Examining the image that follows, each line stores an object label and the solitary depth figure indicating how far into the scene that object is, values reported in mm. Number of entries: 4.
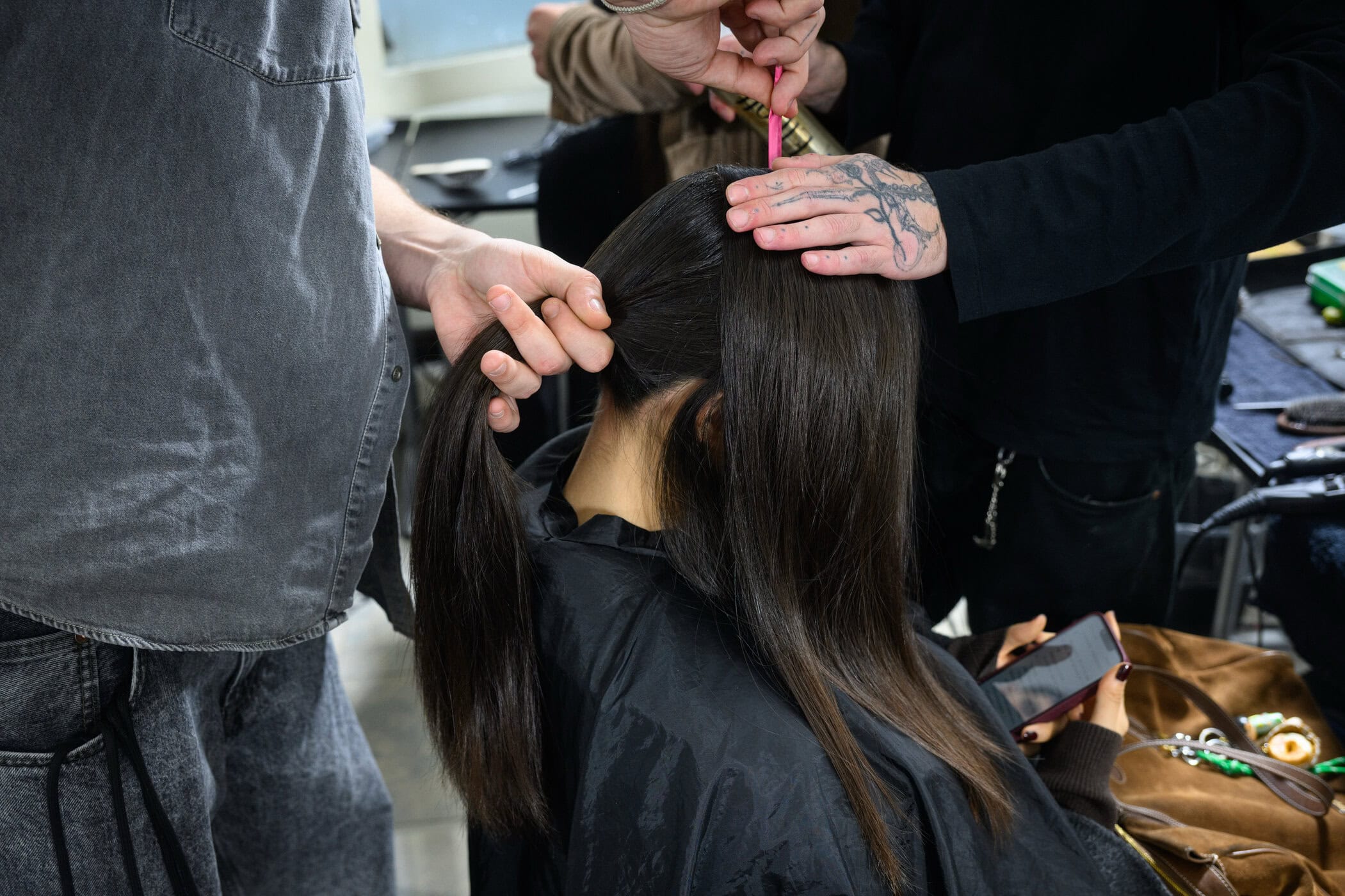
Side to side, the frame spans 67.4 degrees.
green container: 1966
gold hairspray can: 1327
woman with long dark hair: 955
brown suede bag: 1160
